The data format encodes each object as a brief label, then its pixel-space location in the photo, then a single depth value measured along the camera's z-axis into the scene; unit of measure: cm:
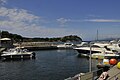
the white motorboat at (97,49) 2656
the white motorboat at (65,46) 4856
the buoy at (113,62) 806
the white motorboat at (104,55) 2321
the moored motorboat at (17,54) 2574
